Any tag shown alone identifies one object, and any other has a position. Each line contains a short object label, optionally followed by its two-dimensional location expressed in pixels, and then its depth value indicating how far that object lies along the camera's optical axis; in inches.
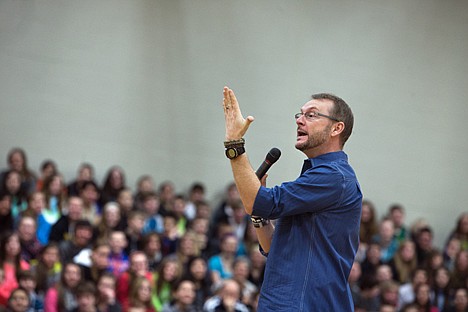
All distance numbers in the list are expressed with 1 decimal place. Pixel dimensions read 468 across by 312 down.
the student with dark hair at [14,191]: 626.4
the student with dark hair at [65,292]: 526.6
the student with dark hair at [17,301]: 497.7
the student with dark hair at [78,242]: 583.1
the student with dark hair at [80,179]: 679.2
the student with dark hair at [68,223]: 605.8
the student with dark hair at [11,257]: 533.9
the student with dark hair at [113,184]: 693.3
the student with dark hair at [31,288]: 520.7
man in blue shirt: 242.7
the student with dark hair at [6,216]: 599.0
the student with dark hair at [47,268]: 541.9
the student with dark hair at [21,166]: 664.7
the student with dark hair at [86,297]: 519.5
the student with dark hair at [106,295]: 535.5
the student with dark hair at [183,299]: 567.7
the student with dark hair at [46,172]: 654.6
